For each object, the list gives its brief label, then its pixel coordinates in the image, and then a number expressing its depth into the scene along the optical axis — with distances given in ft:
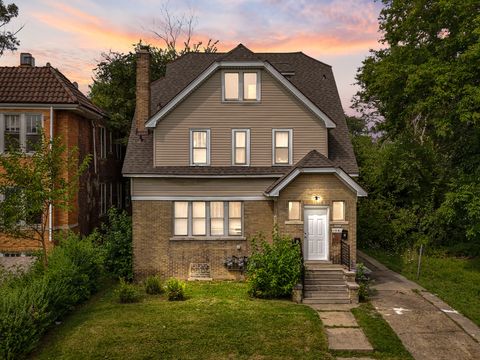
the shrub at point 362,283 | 56.24
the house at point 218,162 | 65.46
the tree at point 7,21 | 113.91
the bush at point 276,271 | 55.57
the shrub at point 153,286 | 58.34
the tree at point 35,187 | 54.54
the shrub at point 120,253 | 67.46
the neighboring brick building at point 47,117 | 71.10
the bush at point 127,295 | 54.29
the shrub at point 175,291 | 55.26
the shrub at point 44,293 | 38.01
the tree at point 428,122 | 67.62
